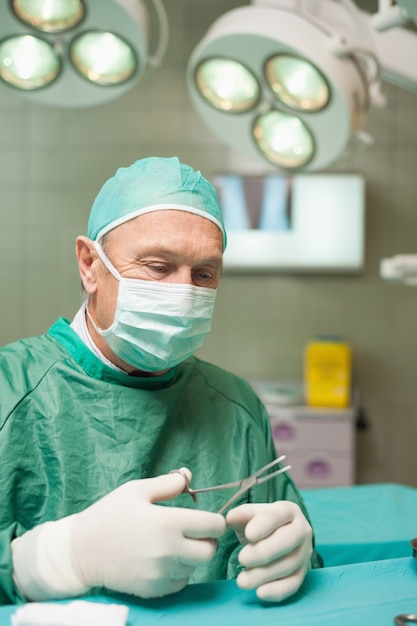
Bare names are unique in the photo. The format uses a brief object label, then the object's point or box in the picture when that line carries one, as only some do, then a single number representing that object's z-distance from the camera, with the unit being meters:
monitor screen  3.86
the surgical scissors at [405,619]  0.91
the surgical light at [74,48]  1.56
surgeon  1.02
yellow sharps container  3.58
